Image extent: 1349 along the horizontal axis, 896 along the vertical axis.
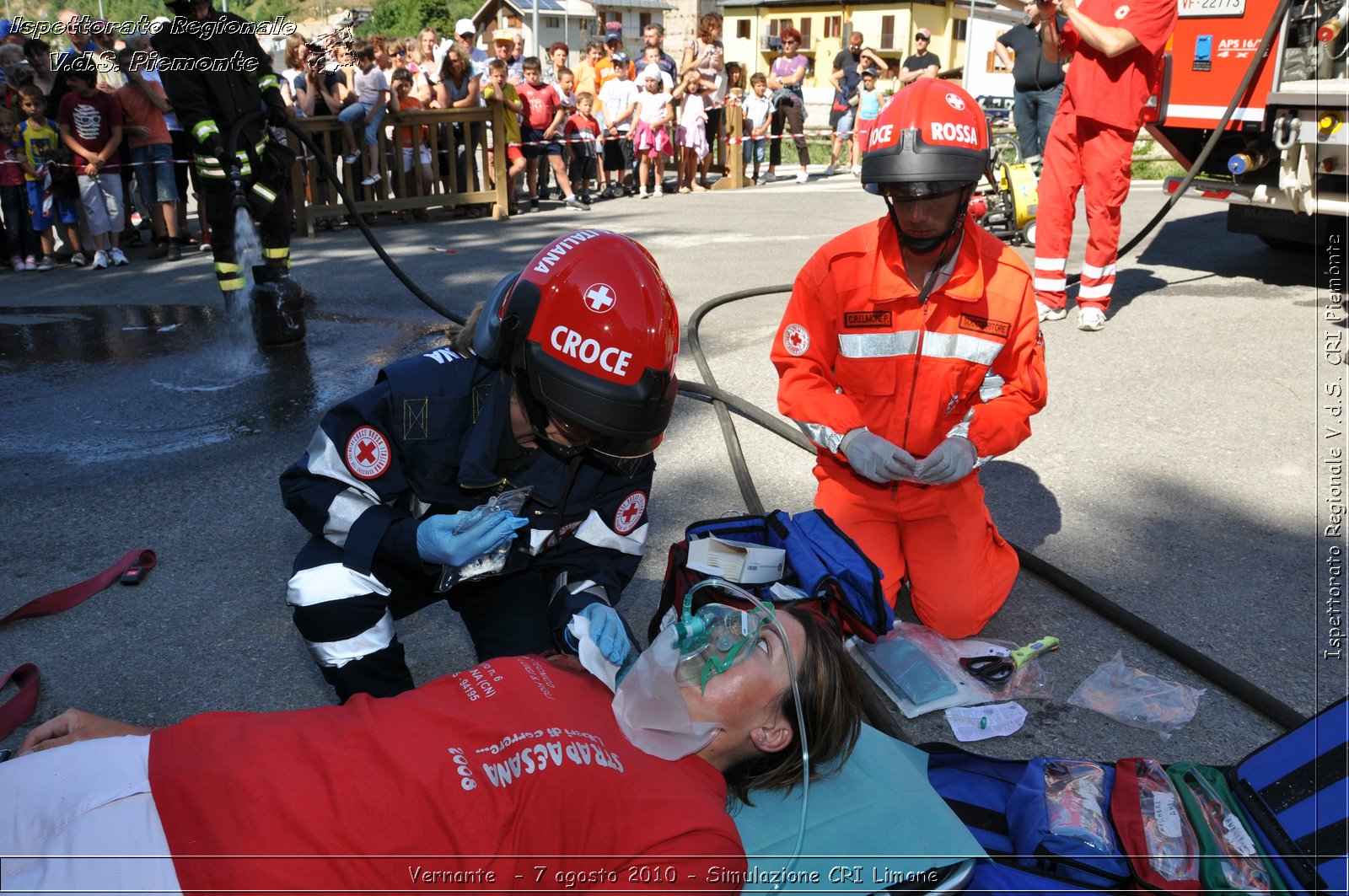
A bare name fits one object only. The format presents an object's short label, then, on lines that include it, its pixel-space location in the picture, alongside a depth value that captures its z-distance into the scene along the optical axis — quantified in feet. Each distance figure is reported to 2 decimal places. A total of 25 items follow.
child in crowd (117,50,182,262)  31.14
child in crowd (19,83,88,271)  29.32
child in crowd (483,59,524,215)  38.88
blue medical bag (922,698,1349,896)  7.09
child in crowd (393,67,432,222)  38.34
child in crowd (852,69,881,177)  52.47
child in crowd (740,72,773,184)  53.06
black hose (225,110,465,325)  21.30
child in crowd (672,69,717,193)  47.39
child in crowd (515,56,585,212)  41.73
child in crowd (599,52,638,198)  45.88
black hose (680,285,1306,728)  9.63
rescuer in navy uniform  7.60
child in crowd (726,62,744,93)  55.06
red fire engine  21.94
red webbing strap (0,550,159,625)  11.02
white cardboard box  10.05
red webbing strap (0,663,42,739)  9.13
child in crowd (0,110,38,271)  28.99
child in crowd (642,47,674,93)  47.03
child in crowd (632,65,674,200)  45.39
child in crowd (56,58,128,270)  29.91
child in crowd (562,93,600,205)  43.34
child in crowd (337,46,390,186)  36.11
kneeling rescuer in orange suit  10.87
